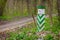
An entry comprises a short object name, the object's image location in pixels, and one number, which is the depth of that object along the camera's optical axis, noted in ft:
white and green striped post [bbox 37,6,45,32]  30.51
